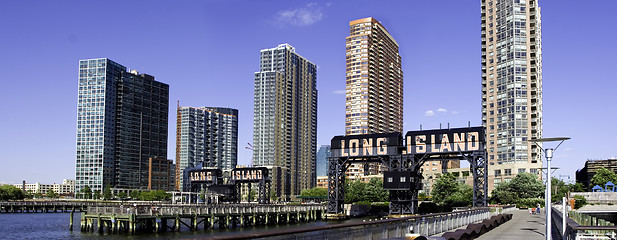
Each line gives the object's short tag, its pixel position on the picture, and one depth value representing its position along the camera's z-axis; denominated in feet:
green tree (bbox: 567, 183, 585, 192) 540.64
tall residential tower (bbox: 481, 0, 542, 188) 489.26
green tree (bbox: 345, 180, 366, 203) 499.92
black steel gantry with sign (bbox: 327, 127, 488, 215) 289.74
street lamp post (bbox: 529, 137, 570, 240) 79.41
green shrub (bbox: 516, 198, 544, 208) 355.56
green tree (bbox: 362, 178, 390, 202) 490.49
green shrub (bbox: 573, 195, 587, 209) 293.43
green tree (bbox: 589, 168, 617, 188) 509.76
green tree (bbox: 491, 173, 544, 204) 406.82
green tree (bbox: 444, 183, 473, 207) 404.36
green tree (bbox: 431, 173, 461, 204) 472.85
